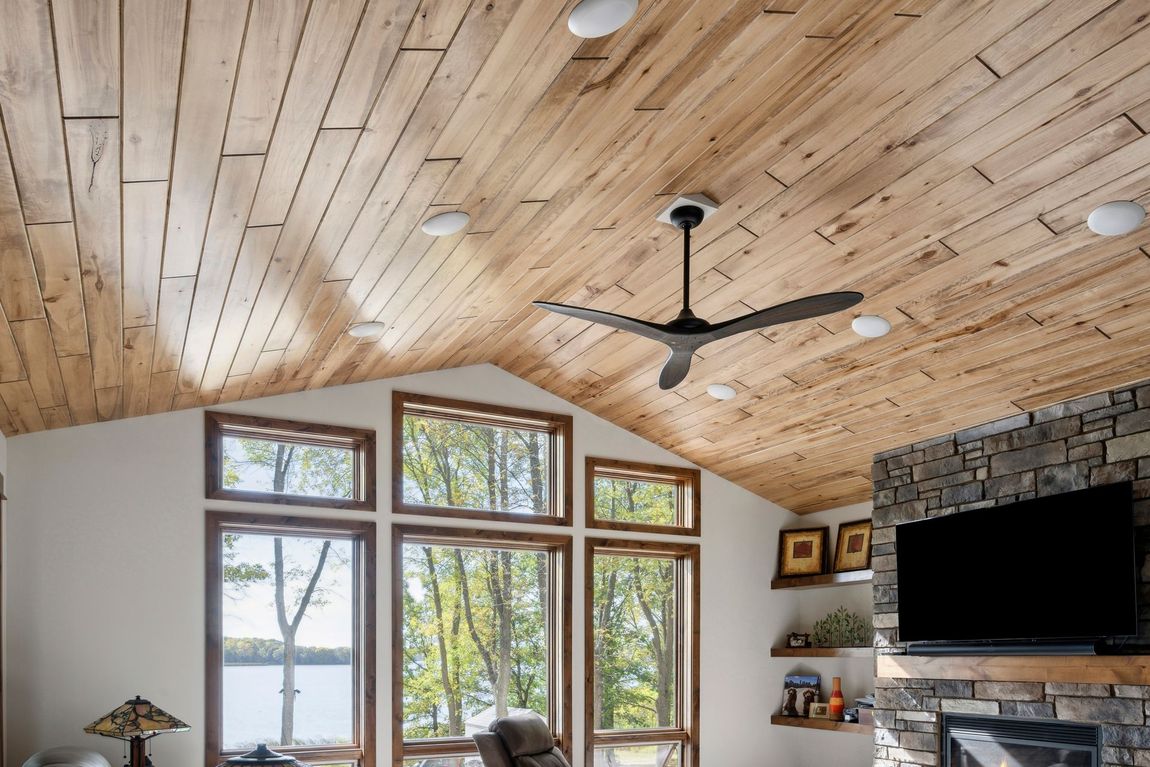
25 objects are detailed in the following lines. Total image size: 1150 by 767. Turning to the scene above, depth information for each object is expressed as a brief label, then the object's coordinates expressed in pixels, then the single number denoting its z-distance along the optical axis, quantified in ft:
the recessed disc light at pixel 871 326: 17.65
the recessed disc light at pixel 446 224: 13.46
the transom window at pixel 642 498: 25.46
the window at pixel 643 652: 24.70
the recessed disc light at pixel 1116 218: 13.62
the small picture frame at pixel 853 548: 25.22
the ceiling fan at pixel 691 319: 13.41
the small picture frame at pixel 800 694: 26.27
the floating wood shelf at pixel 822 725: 24.03
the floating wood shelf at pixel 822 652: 24.30
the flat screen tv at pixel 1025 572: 16.96
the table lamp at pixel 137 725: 16.74
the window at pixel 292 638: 20.12
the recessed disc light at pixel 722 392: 21.95
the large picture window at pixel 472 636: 22.04
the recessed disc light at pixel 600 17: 9.14
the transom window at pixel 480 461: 22.97
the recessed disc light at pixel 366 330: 17.85
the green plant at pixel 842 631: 25.46
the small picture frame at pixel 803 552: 26.73
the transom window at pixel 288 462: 20.74
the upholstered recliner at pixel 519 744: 18.72
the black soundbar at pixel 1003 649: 17.40
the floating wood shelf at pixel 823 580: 24.50
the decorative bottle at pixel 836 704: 25.09
